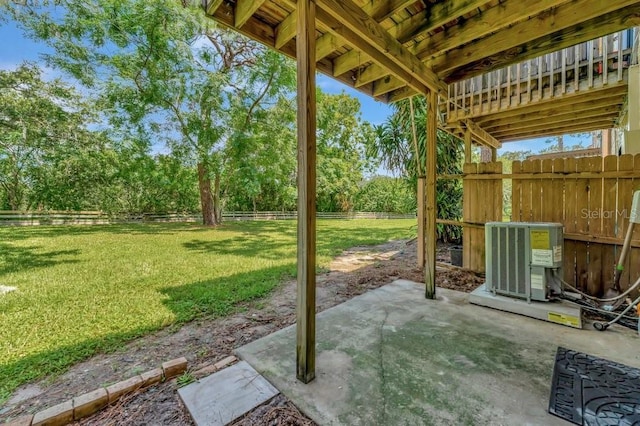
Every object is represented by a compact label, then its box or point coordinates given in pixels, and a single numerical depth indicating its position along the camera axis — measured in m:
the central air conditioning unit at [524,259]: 2.51
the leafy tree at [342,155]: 16.03
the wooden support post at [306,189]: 1.58
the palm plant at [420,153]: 6.15
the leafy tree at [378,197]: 21.66
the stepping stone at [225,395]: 1.36
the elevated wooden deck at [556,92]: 3.42
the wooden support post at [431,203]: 2.98
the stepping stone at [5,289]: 3.38
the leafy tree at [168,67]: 8.27
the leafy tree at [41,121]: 7.54
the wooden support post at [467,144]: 5.21
